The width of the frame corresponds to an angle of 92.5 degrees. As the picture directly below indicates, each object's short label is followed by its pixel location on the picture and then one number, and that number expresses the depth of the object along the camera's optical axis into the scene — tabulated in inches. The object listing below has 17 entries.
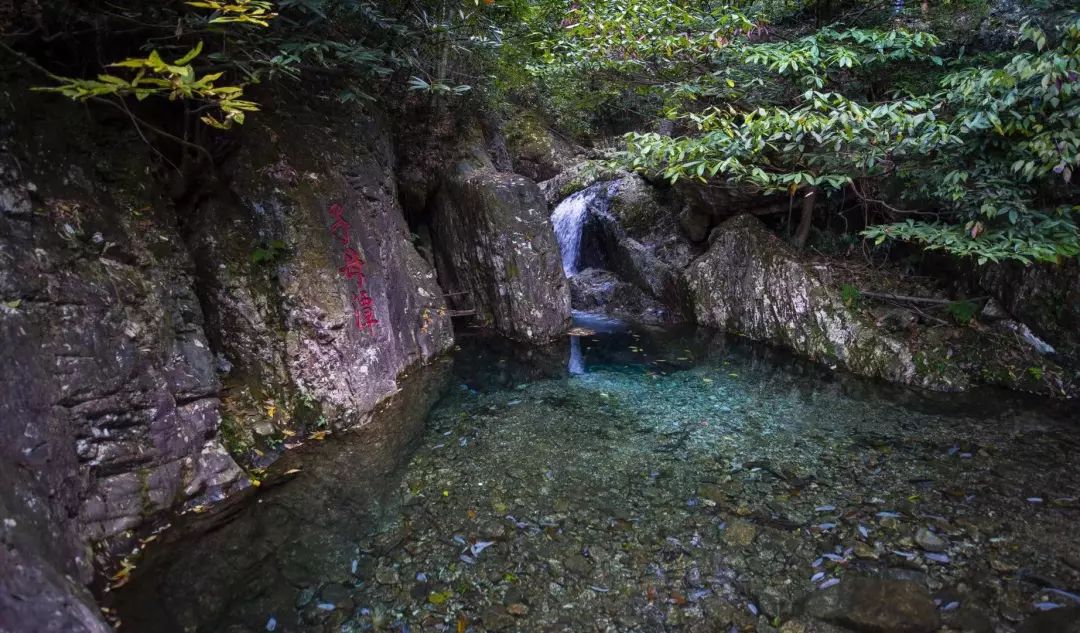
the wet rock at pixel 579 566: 161.6
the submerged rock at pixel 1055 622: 140.3
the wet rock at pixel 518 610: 146.0
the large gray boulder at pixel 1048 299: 286.8
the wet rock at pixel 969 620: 141.1
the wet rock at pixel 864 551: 167.6
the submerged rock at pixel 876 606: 142.9
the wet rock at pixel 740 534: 175.0
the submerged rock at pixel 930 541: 170.7
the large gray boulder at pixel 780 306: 335.3
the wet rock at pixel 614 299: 499.8
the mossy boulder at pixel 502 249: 406.3
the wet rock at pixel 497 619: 141.9
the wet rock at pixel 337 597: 148.1
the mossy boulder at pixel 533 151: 678.5
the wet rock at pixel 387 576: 157.5
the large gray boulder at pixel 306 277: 231.5
